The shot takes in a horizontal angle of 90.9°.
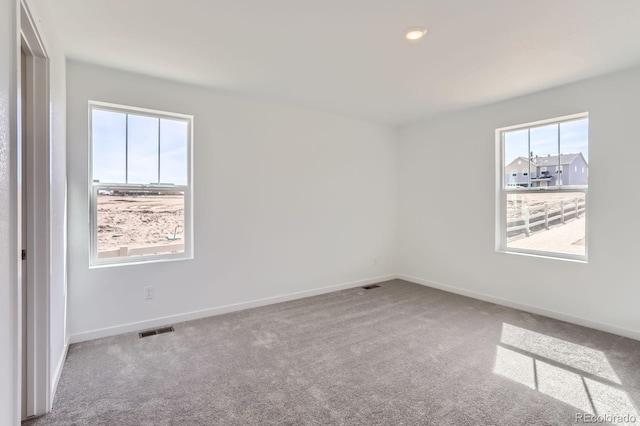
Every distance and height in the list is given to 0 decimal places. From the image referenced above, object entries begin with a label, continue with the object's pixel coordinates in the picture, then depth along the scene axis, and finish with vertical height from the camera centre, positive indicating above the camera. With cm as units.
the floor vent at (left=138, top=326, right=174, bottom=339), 296 -117
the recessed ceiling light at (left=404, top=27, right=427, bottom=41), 223 +128
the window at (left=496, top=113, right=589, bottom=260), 330 +21
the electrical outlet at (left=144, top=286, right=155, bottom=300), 310 -82
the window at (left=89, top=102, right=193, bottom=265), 296 +26
